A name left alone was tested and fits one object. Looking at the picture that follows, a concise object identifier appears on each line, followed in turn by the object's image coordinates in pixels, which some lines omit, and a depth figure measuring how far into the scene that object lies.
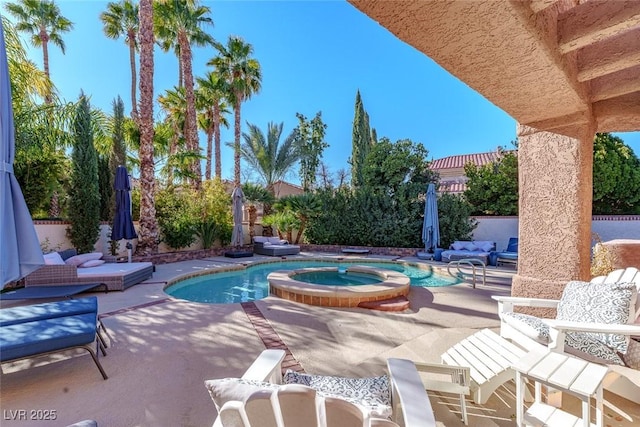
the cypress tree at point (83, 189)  9.35
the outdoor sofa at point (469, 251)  10.34
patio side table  1.99
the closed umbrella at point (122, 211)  9.21
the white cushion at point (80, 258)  7.24
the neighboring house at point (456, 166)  21.46
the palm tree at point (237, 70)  16.20
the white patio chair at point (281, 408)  1.19
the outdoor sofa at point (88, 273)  6.02
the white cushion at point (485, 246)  11.21
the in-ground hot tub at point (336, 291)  5.68
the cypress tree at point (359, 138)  24.78
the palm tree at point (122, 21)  16.34
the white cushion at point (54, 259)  6.42
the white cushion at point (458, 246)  11.39
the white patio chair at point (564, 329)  2.54
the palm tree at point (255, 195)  17.02
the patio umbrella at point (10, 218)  2.39
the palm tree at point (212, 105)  16.38
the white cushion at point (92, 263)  7.26
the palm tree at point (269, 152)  20.55
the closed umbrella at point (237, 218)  12.88
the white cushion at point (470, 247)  11.28
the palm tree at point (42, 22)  16.09
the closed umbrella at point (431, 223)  11.95
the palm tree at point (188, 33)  13.44
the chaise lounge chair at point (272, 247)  12.98
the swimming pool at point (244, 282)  7.45
